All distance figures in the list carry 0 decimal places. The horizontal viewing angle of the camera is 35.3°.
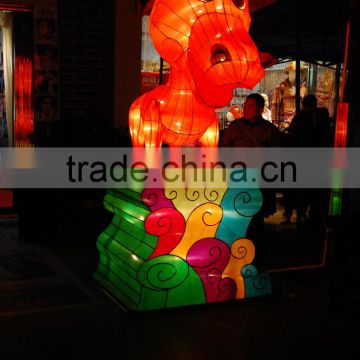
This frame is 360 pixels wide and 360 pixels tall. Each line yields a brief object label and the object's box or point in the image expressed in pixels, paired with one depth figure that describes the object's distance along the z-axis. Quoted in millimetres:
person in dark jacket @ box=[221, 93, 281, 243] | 6215
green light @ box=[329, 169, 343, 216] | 4969
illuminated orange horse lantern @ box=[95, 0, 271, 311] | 4113
